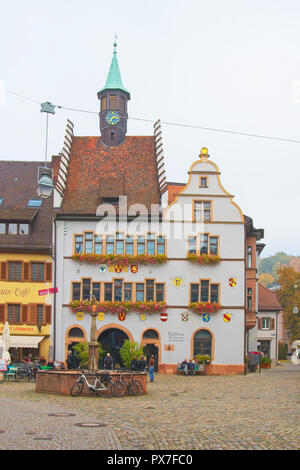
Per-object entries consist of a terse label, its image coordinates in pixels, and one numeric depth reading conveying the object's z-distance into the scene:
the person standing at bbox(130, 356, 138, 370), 38.69
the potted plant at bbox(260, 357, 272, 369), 52.08
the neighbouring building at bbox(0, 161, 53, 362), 43.81
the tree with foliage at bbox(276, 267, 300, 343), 82.38
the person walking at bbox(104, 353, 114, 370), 34.31
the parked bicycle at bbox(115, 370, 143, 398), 25.41
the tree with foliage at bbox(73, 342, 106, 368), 39.88
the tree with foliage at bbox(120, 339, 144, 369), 40.50
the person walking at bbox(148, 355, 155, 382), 35.22
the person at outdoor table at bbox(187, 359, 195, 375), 41.44
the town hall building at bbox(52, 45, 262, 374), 43.88
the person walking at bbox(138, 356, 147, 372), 38.84
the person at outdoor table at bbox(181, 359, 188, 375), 41.75
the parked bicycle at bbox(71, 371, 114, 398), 24.95
